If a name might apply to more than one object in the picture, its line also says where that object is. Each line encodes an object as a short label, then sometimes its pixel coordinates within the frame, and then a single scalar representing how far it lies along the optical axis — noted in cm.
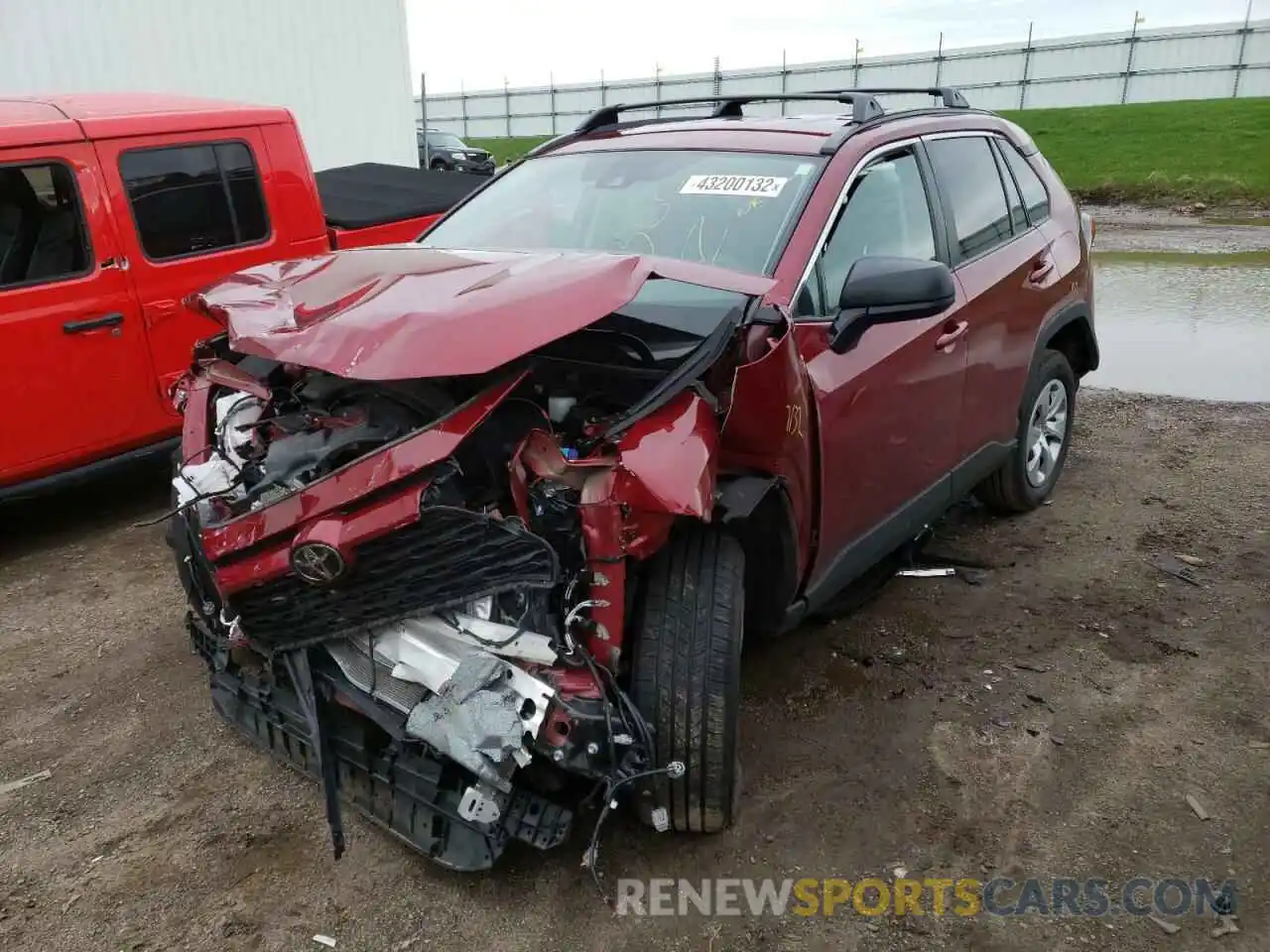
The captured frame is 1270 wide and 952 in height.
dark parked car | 2117
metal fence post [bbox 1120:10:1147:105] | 3266
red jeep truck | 432
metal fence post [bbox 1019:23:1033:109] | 3425
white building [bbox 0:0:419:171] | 838
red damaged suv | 228
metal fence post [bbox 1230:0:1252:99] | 3185
